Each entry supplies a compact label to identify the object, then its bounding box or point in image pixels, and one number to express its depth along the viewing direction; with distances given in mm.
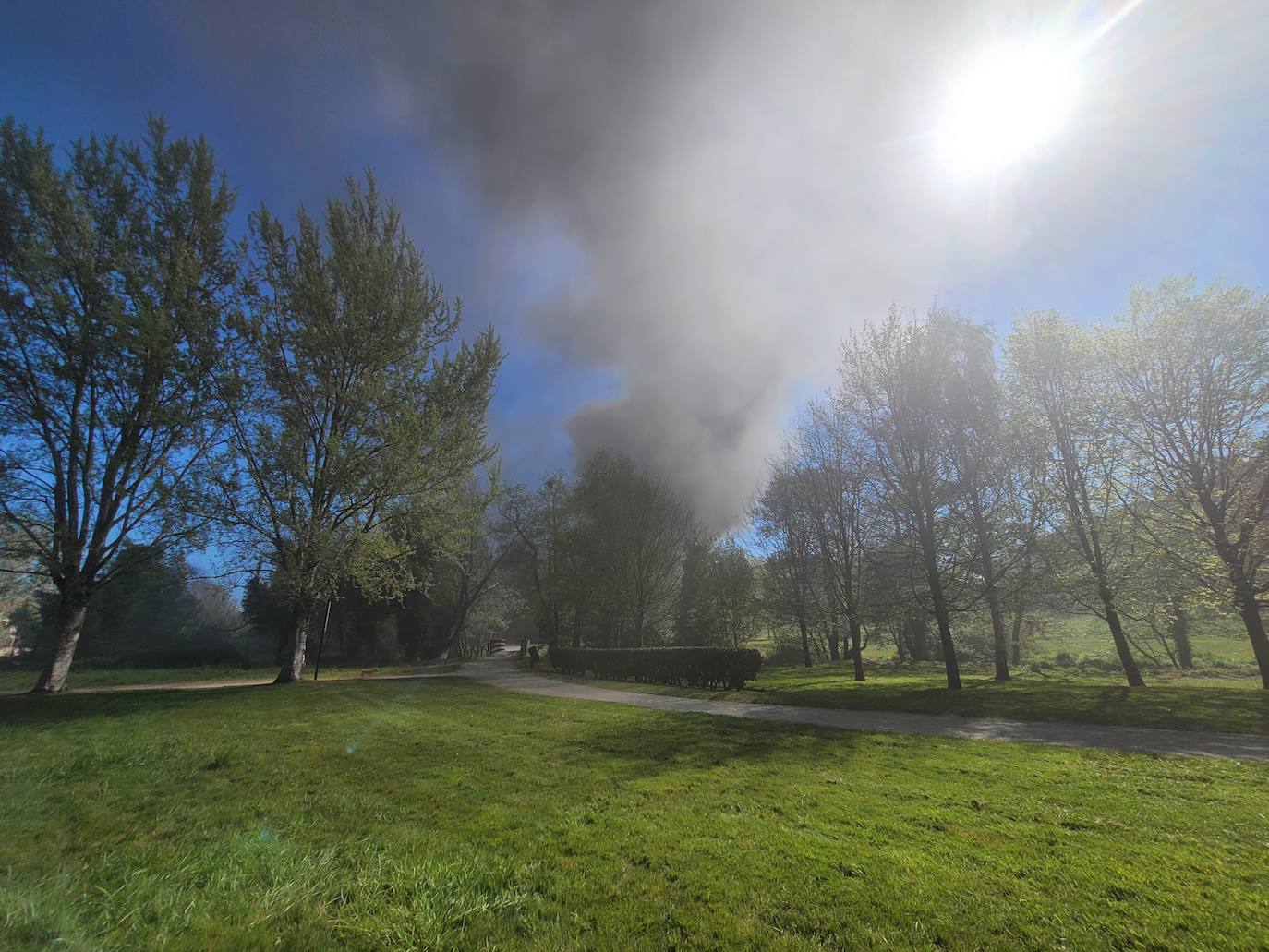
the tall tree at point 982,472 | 17844
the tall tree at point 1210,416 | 14102
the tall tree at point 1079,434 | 16797
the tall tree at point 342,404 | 16922
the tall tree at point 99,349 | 15086
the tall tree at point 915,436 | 17297
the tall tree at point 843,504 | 20109
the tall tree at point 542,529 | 38969
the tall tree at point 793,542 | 24969
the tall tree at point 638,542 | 31266
